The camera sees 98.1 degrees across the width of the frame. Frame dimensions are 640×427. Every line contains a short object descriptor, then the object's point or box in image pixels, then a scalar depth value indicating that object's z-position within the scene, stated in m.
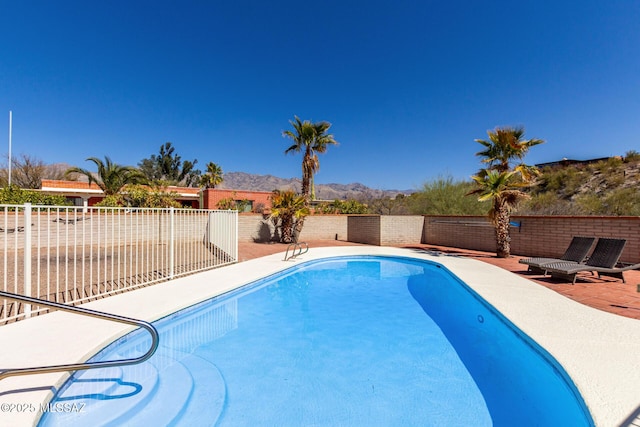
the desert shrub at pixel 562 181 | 24.09
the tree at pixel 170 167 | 46.38
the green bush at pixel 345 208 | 20.28
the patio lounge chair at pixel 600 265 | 6.43
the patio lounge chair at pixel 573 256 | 7.30
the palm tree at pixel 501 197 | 10.12
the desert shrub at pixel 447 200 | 16.12
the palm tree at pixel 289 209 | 14.54
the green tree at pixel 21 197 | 11.50
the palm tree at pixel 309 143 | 15.99
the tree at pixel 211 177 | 39.25
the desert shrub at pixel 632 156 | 23.50
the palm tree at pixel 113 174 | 19.22
